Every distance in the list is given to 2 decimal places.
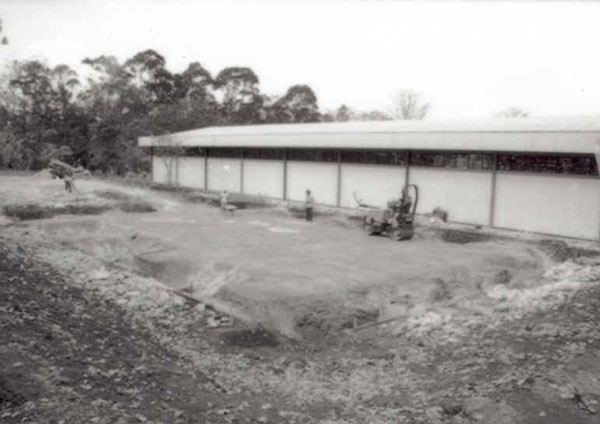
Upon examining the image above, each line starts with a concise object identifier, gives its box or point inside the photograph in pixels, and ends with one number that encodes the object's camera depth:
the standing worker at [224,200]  23.67
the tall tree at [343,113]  67.04
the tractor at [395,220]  17.62
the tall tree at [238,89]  59.94
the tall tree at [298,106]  60.09
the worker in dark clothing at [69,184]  28.30
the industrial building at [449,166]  17.11
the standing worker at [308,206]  21.22
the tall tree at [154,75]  56.06
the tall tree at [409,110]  63.72
